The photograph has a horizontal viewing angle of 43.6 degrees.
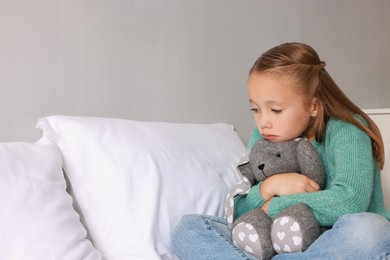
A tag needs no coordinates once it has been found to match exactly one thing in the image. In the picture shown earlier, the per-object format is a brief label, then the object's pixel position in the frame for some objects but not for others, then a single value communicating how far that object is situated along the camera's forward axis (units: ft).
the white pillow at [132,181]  3.41
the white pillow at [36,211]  2.75
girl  3.10
